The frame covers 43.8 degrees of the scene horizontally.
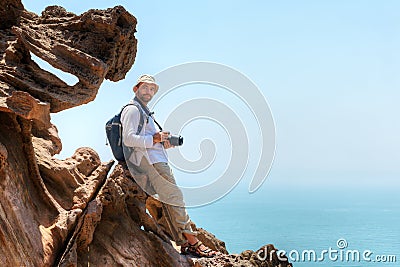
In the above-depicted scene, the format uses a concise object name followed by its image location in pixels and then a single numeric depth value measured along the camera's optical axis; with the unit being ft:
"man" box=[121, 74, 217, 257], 20.31
